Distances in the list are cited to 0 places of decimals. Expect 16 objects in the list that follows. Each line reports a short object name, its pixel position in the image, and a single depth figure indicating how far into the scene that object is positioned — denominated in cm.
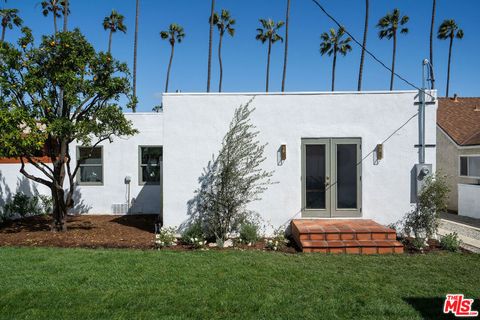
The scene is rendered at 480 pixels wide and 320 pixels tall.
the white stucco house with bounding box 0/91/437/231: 828
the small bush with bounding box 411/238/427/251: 707
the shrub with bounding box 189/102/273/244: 804
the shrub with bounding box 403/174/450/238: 753
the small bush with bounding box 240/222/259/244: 761
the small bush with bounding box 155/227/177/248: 732
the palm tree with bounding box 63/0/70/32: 2401
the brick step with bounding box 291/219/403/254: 686
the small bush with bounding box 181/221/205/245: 748
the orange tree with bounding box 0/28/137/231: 751
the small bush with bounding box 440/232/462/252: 707
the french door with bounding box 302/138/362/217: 834
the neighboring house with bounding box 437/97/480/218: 1239
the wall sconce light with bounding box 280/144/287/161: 830
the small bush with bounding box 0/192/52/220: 1066
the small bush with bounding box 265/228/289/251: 724
